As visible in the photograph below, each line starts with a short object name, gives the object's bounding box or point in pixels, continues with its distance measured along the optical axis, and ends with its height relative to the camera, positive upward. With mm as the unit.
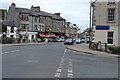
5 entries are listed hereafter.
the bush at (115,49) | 20312 -1176
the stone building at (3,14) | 73675 +9153
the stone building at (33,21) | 65812 +6307
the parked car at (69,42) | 49622 -1021
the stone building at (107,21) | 24922 +2240
